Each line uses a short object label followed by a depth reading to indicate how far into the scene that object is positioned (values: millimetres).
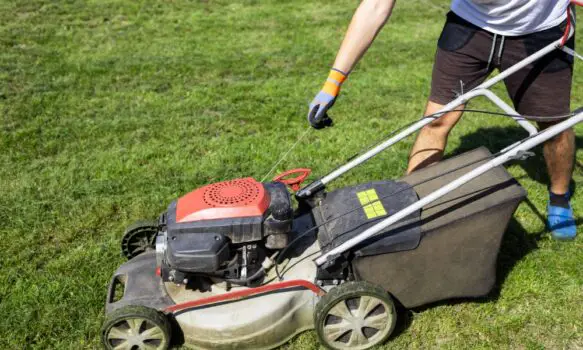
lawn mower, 2336
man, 2752
